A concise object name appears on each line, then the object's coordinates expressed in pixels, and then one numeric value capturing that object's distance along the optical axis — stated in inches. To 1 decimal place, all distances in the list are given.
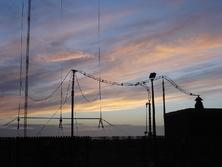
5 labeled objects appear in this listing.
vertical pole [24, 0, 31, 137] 846.8
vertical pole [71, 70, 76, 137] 1553.3
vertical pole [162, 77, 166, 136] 2008.5
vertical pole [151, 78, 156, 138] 1628.1
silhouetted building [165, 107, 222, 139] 1560.0
